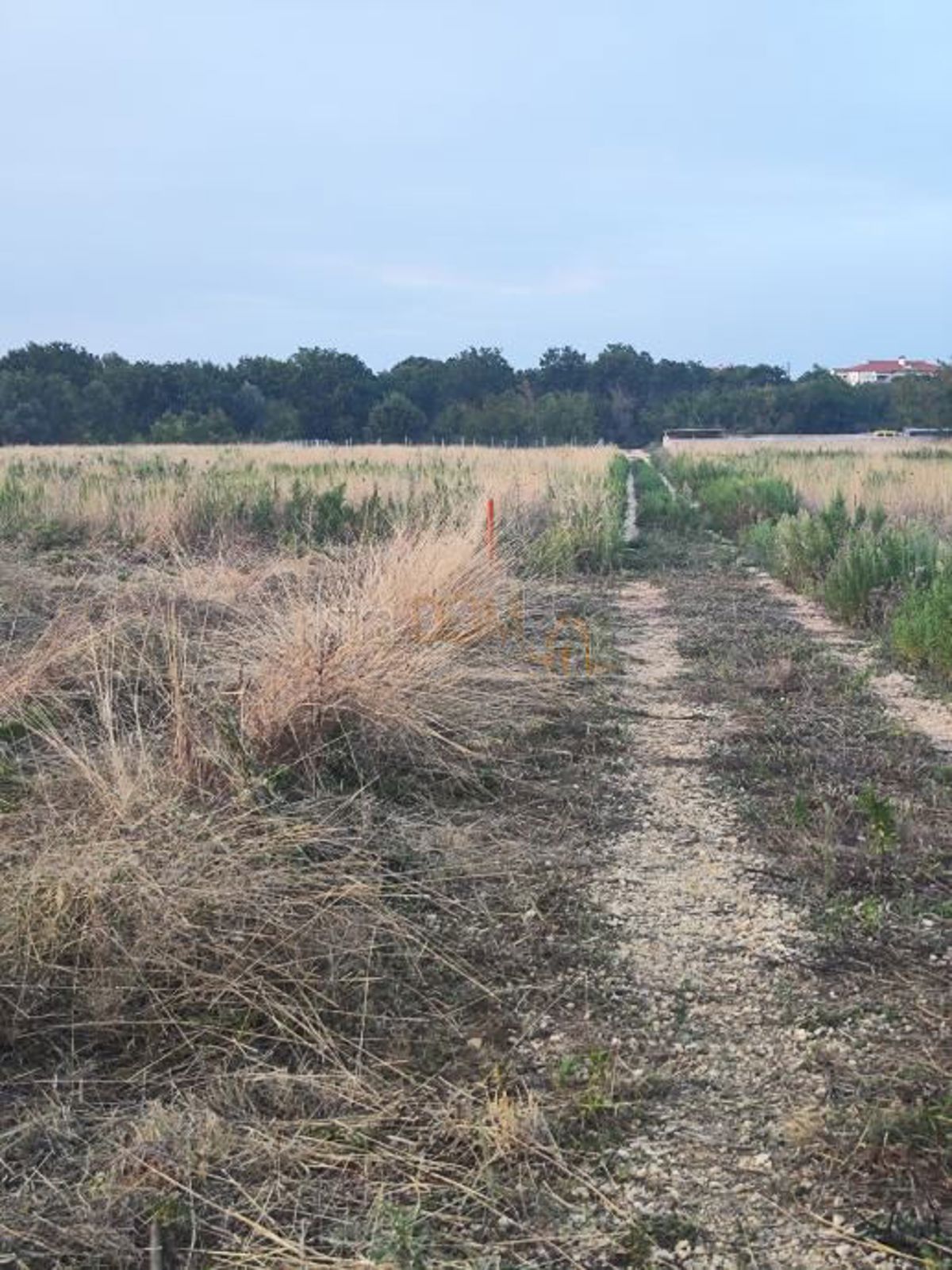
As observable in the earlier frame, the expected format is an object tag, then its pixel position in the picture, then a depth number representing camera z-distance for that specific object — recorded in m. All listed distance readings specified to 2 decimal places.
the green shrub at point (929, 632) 6.82
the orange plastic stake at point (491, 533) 7.46
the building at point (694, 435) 59.34
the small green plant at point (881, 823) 3.86
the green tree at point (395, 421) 60.81
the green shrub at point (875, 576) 8.95
